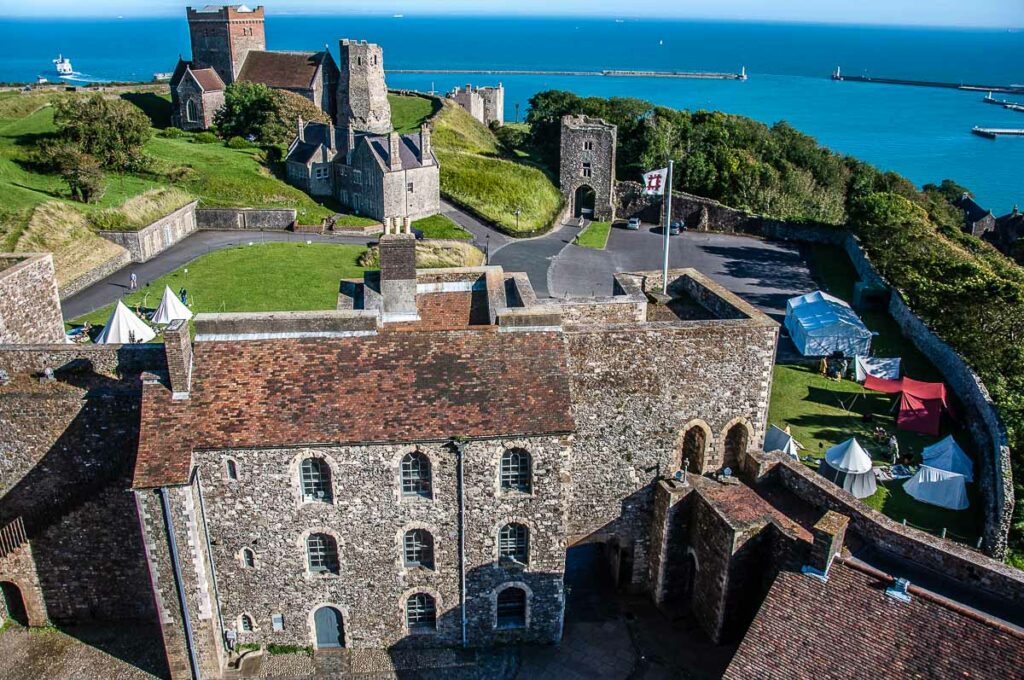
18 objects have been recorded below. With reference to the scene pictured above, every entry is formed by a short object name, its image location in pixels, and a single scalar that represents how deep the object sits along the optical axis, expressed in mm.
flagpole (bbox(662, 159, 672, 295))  29284
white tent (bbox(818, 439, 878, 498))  29672
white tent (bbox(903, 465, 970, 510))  29469
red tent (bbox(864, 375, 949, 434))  35562
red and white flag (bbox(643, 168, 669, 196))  33250
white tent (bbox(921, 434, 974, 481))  30875
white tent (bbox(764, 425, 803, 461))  31844
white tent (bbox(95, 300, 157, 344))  36594
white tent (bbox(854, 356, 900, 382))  40688
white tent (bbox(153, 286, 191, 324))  40094
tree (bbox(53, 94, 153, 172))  64688
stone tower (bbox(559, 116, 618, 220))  72938
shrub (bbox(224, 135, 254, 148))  79000
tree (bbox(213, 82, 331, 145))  80750
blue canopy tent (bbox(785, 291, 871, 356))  43125
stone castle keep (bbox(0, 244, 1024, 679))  19906
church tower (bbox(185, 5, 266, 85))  92250
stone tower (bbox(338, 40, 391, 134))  86688
